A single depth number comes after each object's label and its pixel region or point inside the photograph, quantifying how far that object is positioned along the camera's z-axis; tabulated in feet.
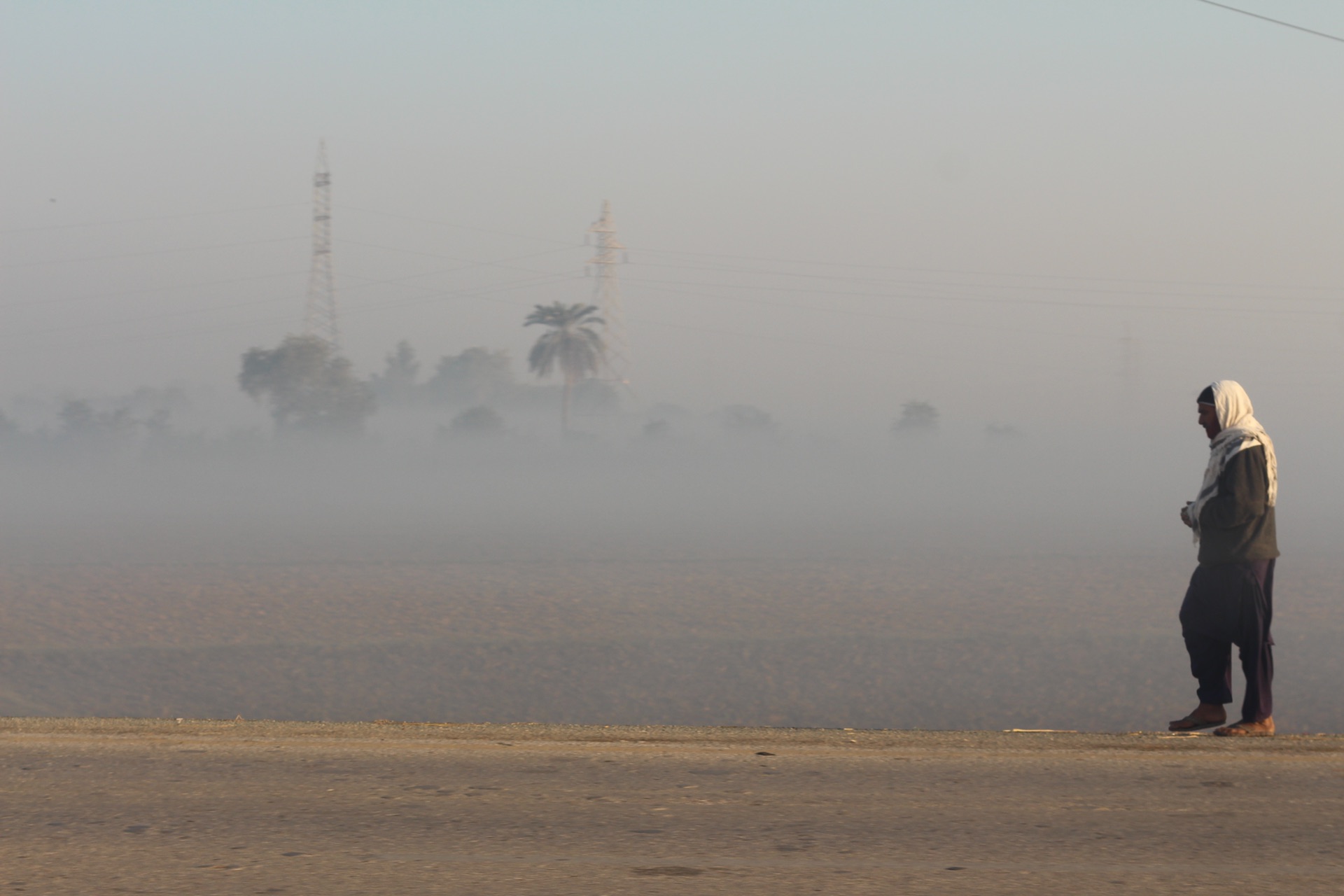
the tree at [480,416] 555.28
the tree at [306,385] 460.96
